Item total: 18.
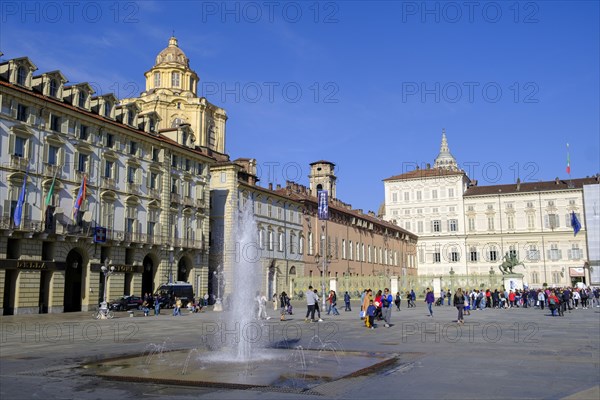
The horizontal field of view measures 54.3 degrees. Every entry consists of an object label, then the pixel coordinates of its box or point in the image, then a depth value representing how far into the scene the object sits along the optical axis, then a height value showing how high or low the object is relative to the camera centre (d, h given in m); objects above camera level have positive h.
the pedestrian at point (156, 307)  37.66 -1.12
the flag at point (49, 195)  37.17 +5.98
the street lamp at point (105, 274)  32.59 +0.97
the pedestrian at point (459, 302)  26.23 -0.58
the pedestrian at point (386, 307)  25.95 -0.81
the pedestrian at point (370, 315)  24.09 -1.06
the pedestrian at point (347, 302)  43.16 -0.94
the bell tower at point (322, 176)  89.25 +17.19
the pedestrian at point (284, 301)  34.01 -0.68
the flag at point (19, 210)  35.16 +4.74
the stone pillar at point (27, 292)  36.31 -0.15
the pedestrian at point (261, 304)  28.78 -0.73
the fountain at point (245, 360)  10.39 -1.55
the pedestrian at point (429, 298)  32.56 -0.50
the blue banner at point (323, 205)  45.88 +6.77
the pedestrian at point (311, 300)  28.05 -0.51
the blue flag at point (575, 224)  76.85 +8.53
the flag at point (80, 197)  39.09 +6.14
